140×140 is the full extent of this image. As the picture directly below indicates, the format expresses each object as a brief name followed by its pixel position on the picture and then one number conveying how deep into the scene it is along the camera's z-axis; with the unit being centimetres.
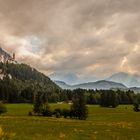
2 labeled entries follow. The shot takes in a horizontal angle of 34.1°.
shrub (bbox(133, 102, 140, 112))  12085
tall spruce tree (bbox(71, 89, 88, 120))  7682
